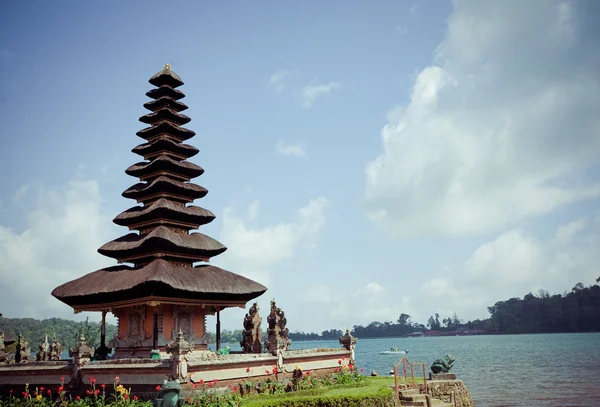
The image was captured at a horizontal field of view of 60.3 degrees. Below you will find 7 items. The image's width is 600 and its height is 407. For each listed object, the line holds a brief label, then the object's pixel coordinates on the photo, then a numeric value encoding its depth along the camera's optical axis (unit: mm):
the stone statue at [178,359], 20188
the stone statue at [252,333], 30234
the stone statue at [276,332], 26266
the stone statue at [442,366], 30297
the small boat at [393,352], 121125
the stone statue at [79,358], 22719
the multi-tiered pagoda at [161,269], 26828
